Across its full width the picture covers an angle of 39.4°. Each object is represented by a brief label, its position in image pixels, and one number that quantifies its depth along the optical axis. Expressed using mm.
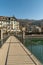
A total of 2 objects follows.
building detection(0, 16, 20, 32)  34444
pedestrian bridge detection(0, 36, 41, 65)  2410
